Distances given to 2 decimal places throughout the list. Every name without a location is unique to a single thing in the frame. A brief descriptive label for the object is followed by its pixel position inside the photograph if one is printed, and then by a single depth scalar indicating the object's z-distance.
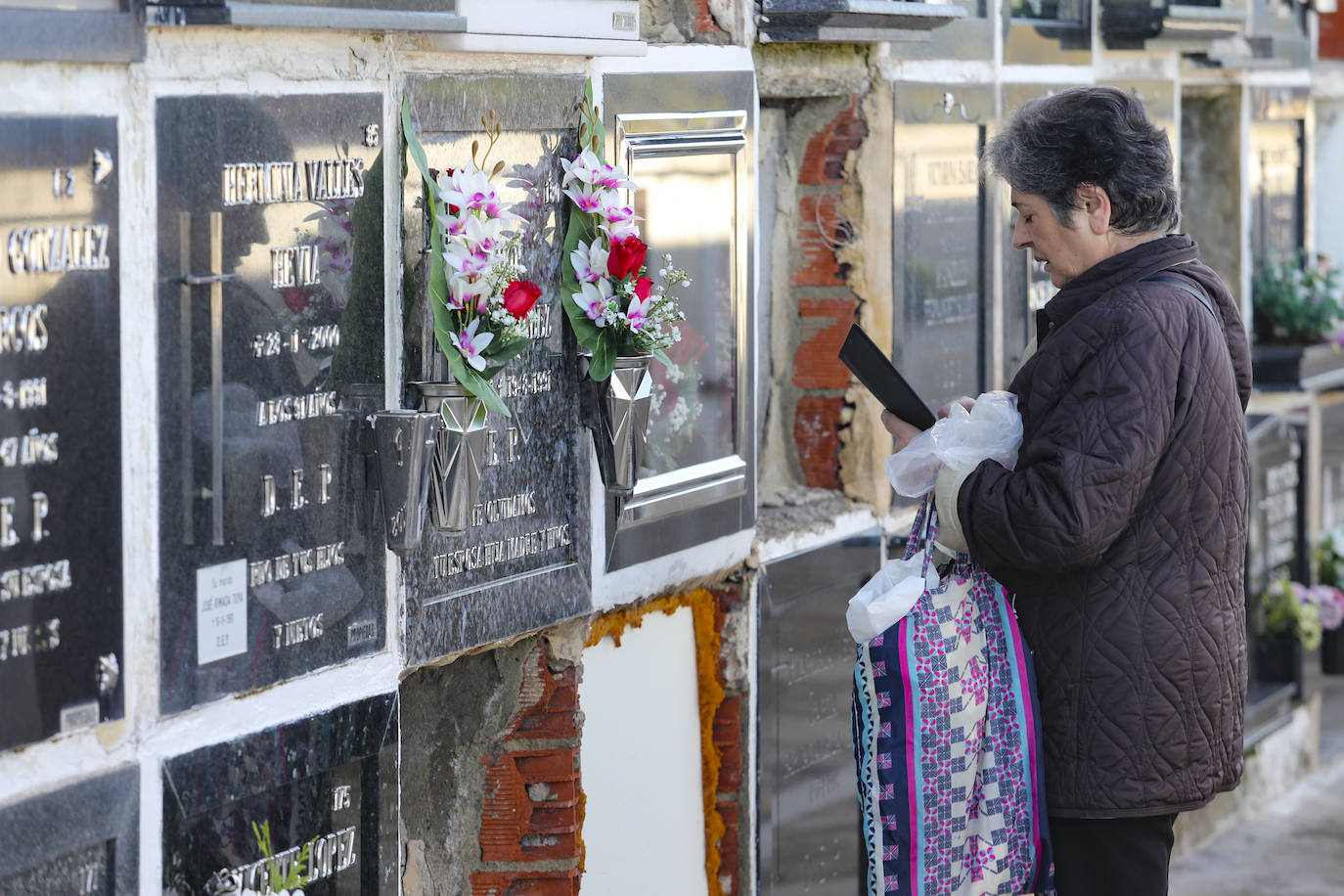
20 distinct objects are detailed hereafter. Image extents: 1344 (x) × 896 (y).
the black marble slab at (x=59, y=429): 4.08
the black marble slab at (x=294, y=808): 4.71
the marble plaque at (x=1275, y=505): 12.80
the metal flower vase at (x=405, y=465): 5.11
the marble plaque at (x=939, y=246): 8.53
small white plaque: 4.65
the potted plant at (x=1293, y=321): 12.94
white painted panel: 6.97
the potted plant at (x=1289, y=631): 12.90
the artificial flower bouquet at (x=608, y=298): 6.03
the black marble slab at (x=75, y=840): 4.20
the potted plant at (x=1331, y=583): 13.73
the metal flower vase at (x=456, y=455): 5.32
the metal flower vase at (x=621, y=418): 6.14
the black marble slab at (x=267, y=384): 4.56
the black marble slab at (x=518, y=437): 5.49
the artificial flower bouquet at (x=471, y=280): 5.26
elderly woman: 5.05
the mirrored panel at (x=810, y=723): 7.84
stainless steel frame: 6.56
